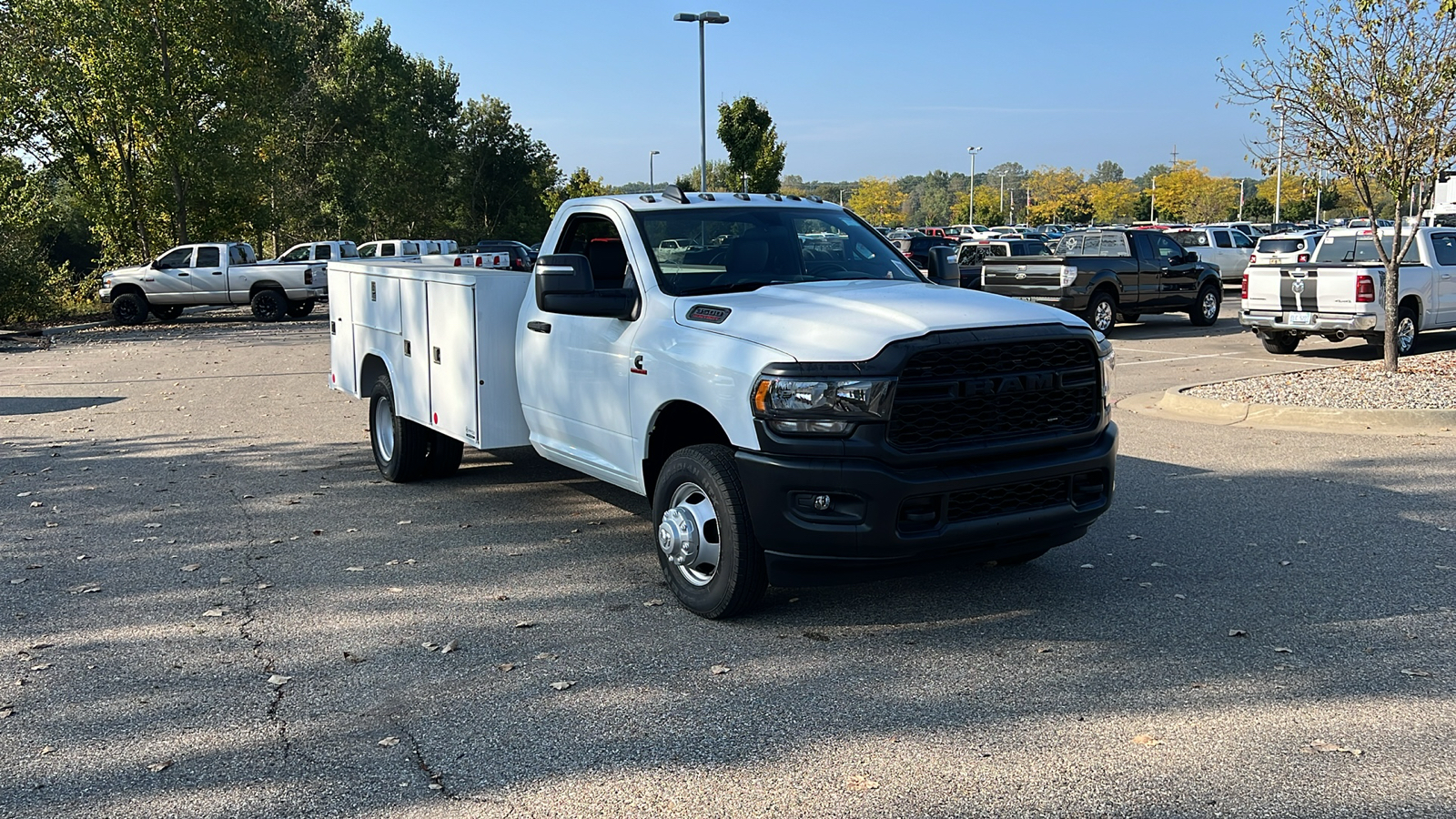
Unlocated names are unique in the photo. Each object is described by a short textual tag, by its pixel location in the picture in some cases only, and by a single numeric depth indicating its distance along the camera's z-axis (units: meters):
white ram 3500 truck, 4.98
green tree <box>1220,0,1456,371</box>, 12.41
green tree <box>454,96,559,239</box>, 59.53
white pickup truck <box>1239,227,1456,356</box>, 15.18
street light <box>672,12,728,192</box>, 39.62
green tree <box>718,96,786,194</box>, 47.59
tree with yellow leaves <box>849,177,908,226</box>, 112.38
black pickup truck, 20.34
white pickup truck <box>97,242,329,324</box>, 28.70
